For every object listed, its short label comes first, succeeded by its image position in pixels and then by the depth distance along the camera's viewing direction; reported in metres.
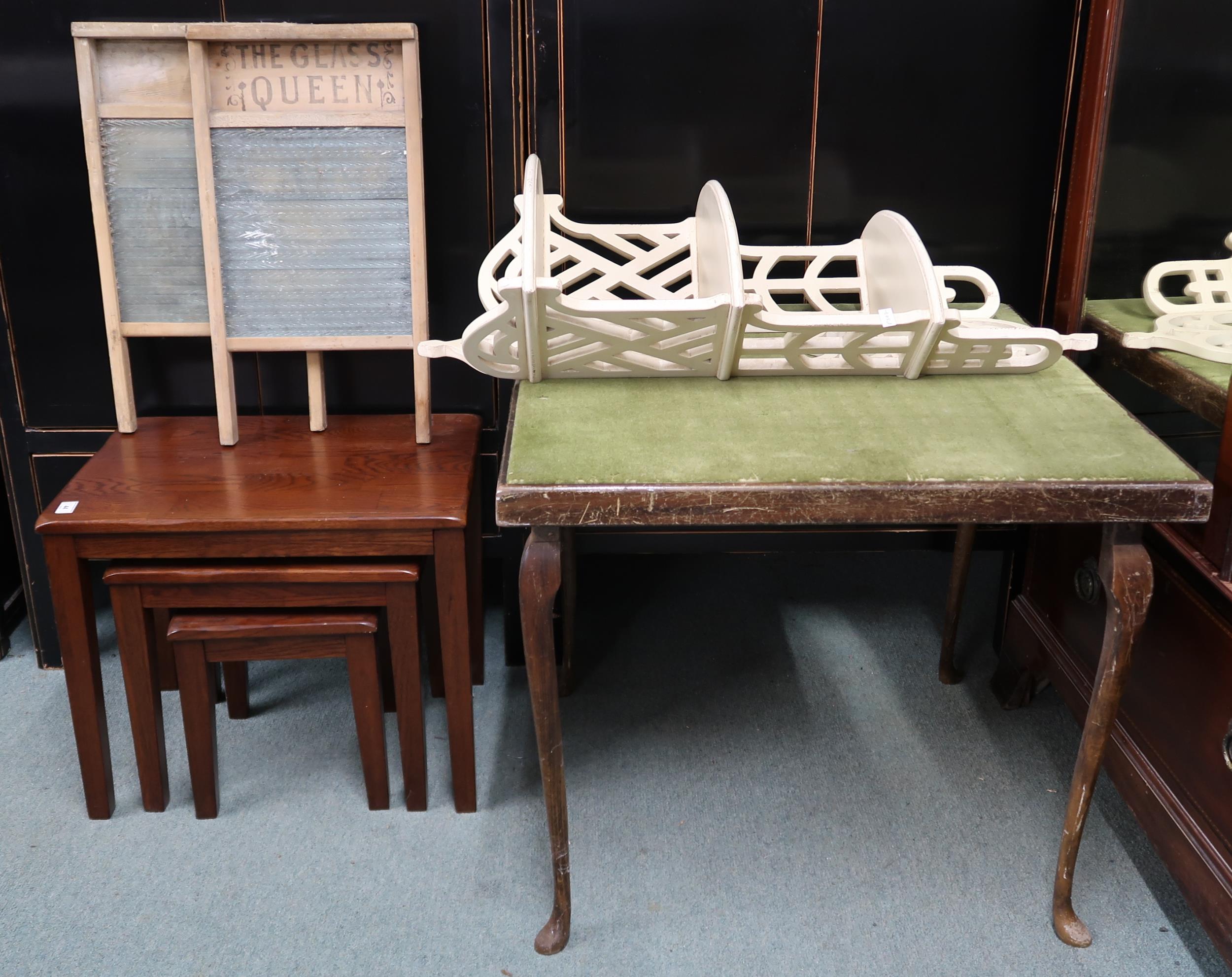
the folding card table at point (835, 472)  1.44
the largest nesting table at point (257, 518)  1.83
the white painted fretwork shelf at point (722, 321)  1.63
